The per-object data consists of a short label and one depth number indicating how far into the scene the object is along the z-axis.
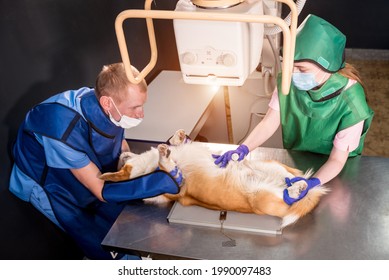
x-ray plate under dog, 1.45
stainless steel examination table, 1.38
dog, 1.49
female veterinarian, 1.50
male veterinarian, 1.59
